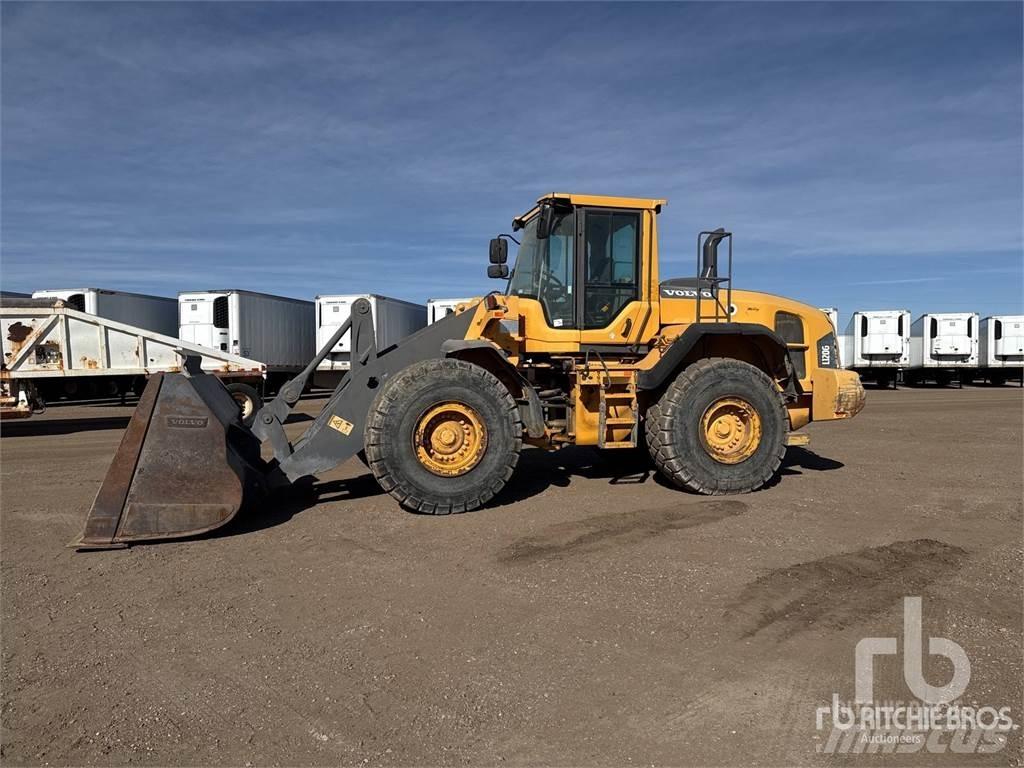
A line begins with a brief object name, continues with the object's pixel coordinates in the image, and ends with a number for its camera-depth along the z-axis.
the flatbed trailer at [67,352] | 11.98
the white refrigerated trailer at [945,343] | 29.44
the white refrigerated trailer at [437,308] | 24.30
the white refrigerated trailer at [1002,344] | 30.19
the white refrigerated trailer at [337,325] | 21.72
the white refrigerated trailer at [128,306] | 19.11
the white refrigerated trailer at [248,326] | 19.98
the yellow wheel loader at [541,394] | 5.21
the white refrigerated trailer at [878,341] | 28.52
